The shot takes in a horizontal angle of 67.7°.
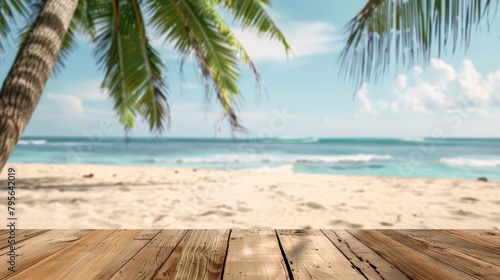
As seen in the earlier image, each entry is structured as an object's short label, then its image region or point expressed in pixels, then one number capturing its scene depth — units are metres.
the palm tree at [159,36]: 5.01
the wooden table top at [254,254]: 1.38
